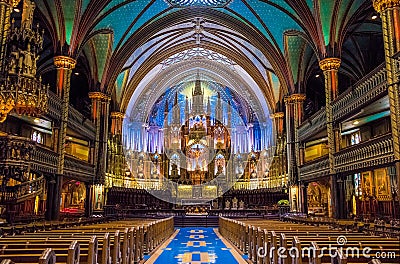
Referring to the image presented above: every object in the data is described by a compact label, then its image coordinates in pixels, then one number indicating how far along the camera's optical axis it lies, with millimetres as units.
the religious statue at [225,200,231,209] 31227
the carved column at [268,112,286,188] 26734
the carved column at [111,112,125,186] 27594
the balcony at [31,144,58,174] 14862
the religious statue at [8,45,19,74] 10998
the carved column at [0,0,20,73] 11273
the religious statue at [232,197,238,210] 30772
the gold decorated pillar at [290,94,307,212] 23703
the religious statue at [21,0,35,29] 11328
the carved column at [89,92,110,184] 23438
